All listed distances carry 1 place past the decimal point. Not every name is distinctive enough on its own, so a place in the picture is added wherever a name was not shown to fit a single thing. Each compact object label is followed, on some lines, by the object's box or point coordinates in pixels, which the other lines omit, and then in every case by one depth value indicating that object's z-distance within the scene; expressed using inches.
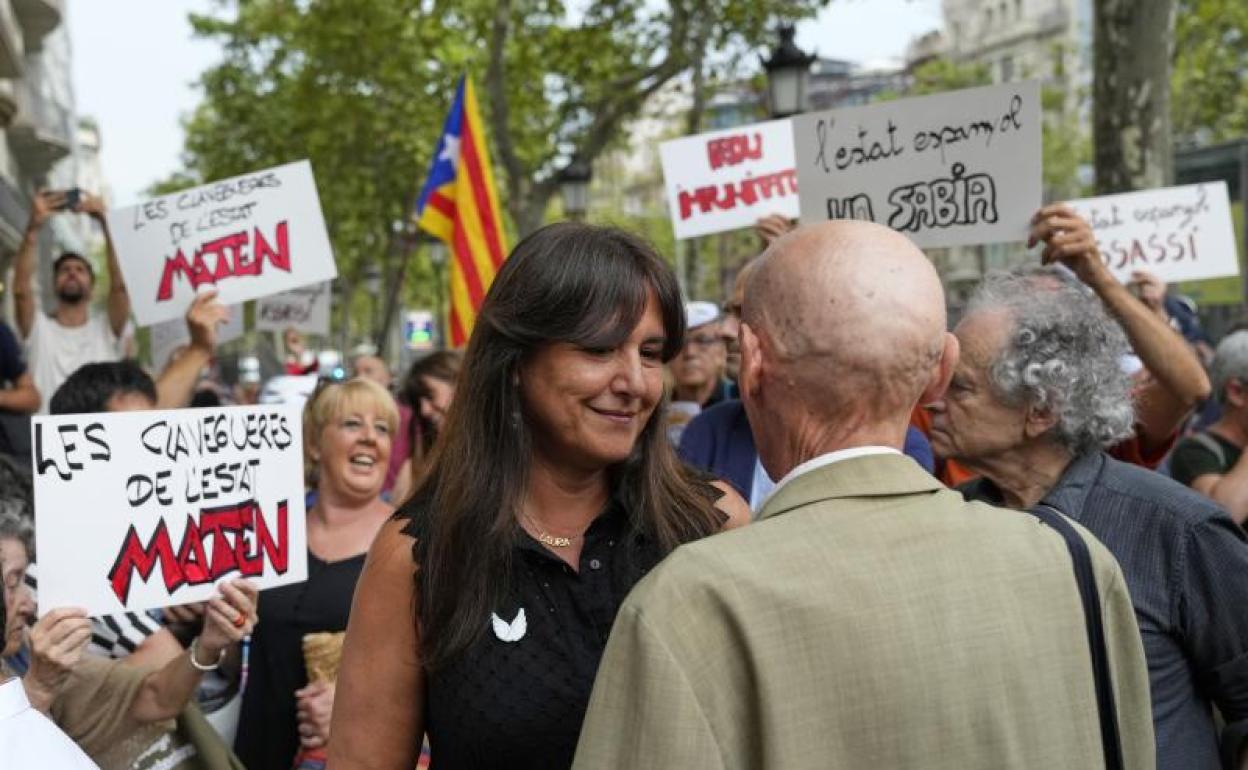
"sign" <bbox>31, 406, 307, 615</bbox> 141.6
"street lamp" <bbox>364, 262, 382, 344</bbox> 1344.7
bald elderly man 73.4
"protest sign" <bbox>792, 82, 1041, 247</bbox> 189.6
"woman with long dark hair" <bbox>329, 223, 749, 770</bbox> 101.4
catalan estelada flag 343.0
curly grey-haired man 115.5
